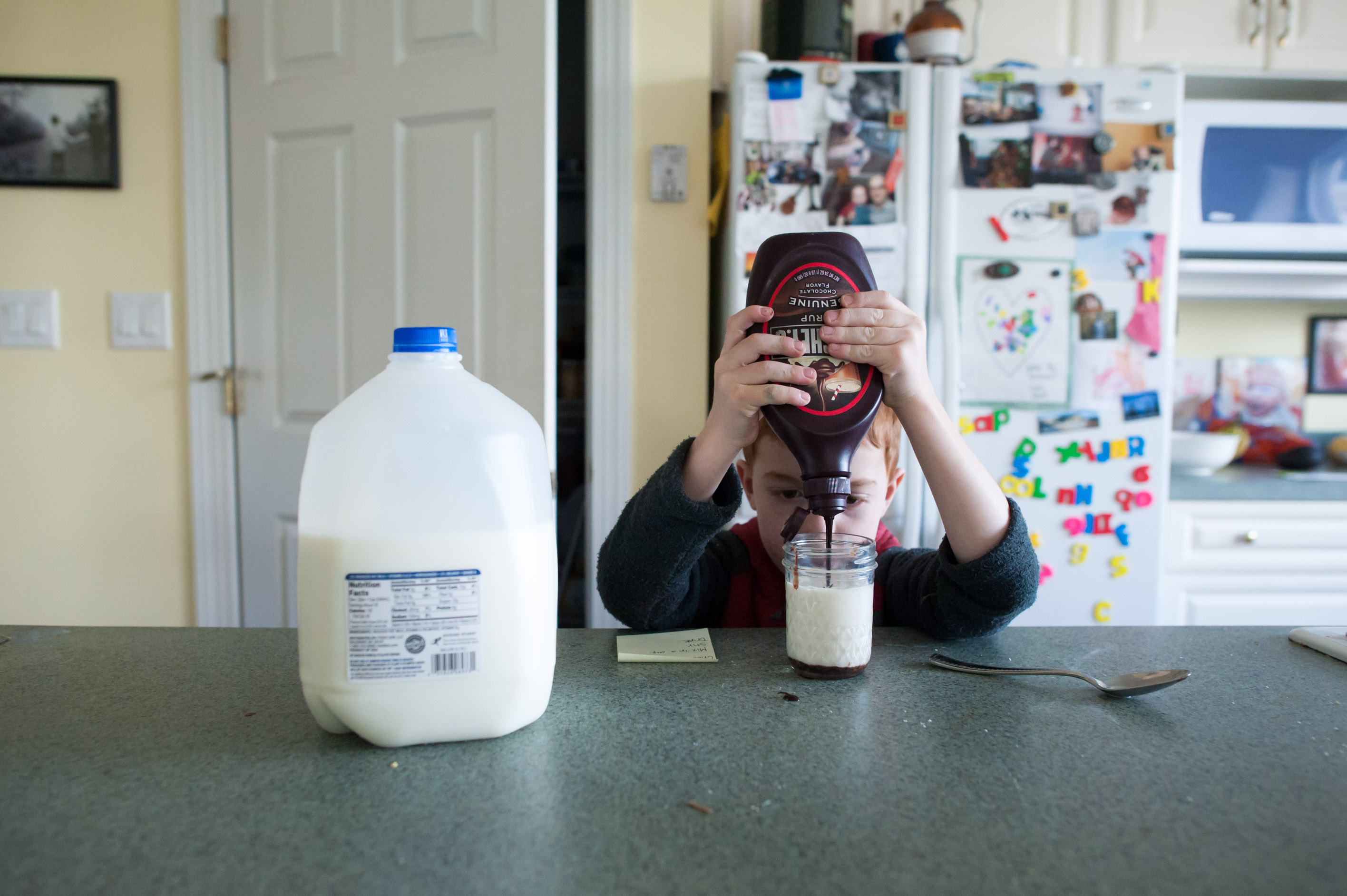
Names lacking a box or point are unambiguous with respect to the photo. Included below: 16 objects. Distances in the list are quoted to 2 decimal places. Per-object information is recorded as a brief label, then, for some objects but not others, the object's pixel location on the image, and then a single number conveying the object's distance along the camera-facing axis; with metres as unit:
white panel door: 1.55
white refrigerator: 1.74
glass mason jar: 0.61
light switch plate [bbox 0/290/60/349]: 1.82
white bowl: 2.03
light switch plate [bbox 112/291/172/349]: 1.84
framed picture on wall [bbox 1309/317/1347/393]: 2.37
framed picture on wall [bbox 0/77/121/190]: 1.79
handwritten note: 0.67
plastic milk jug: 0.47
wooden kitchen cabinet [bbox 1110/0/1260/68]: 2.00
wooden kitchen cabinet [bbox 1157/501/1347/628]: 1.90
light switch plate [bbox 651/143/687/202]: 1.83
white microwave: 1.95
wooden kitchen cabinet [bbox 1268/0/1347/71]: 2.03
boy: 0.65
